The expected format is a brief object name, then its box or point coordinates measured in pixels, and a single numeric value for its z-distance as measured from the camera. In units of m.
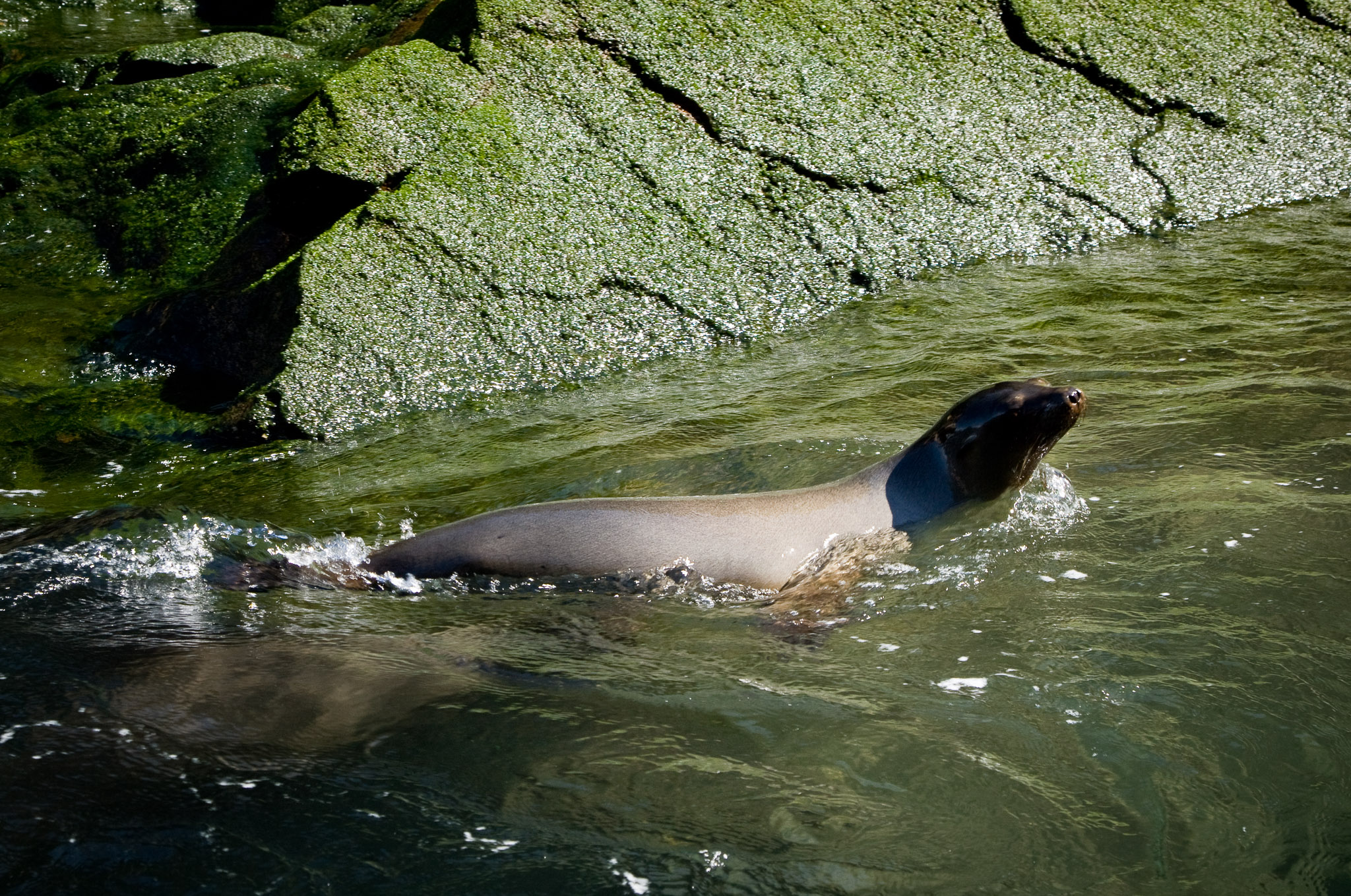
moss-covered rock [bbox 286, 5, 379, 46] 10.12
